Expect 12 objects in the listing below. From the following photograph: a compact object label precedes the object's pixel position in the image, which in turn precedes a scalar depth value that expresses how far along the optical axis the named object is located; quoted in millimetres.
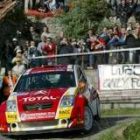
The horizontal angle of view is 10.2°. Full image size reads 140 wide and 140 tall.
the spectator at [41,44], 28116
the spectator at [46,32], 31491
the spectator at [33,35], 32594
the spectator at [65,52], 27528
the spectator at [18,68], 26134
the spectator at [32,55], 27719
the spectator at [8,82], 23167
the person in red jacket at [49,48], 28047
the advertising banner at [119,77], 26531
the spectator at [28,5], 37212
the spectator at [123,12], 33297
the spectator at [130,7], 33344
